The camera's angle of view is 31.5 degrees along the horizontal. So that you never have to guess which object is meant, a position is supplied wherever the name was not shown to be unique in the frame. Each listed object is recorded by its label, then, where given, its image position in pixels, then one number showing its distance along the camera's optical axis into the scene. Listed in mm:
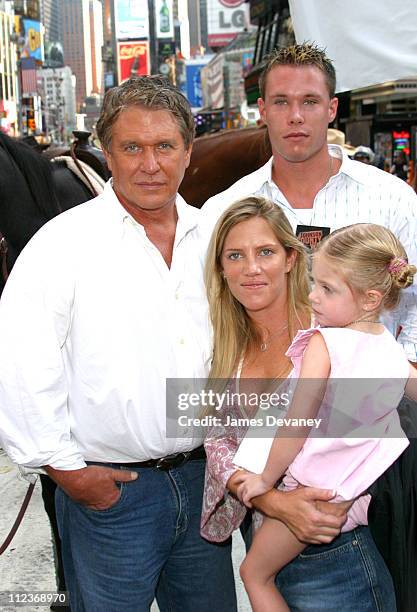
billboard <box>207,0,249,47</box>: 60316
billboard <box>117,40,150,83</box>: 104250
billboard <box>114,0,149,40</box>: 108375
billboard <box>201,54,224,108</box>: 60619
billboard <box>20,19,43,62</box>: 102250
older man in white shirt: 2191
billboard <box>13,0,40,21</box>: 108188
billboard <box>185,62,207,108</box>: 74125
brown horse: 5168
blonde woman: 2074
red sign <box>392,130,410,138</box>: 21297
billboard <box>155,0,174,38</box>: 120688
